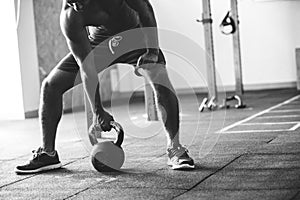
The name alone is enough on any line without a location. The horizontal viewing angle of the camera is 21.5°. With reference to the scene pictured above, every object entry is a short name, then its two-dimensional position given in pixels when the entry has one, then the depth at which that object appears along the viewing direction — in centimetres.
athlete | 381
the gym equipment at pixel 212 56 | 811
